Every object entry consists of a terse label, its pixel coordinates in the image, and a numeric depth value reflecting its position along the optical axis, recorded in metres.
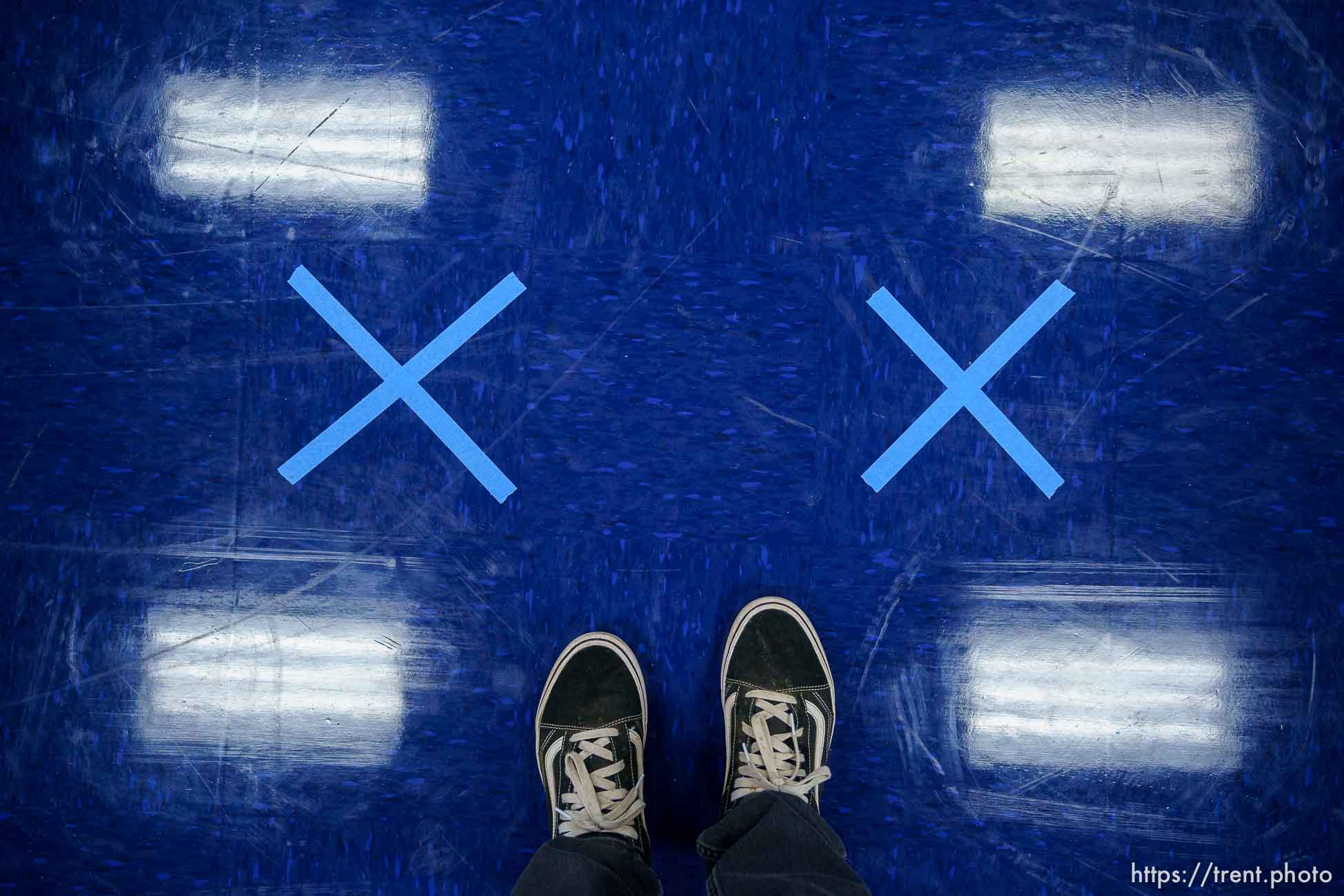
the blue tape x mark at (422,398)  1.68
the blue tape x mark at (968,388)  1.66
